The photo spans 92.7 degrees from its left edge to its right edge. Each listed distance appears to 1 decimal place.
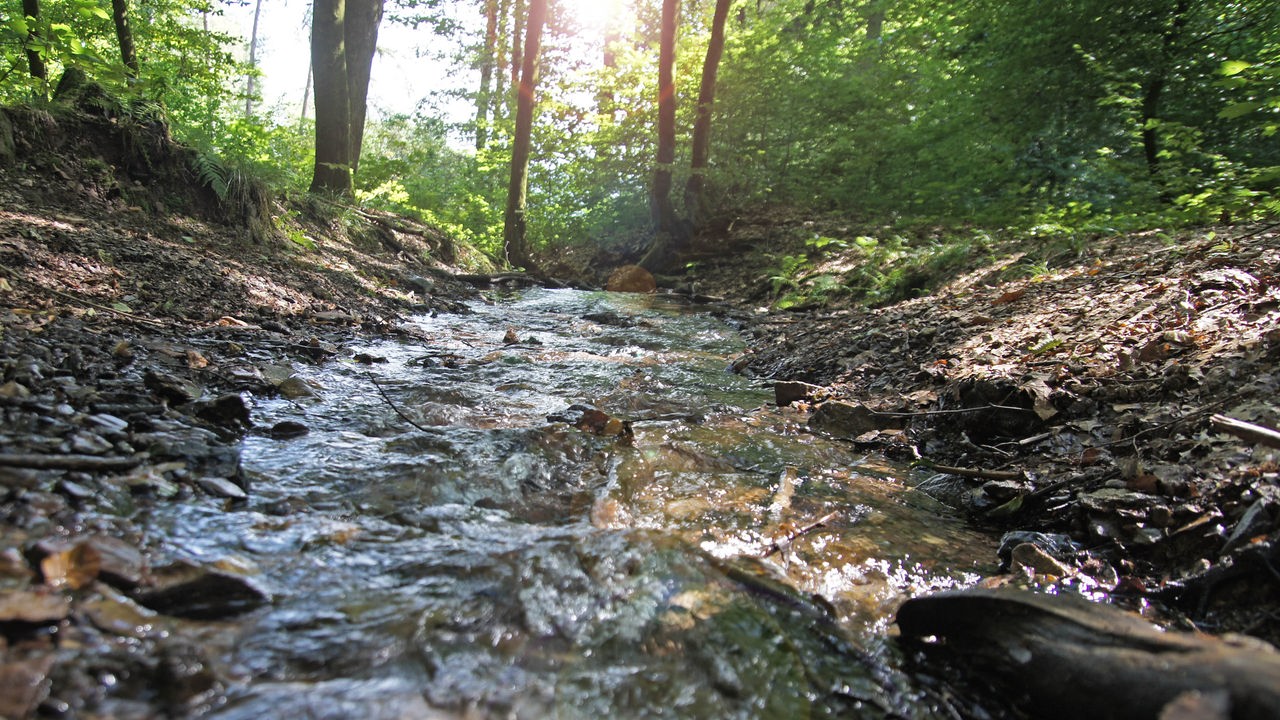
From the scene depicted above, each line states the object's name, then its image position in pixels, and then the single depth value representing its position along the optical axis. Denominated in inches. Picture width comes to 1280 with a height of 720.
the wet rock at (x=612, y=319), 312.8
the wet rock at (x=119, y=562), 60.0
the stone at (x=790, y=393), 169.9
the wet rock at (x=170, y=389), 110.5
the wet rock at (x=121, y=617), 54.5
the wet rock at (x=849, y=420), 145.0
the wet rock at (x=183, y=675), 49.8
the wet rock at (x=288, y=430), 110.7
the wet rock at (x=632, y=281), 524.1
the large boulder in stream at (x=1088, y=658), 45.8
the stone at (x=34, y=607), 50.9
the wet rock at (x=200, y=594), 59.4
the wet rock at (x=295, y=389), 134.4
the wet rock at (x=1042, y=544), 86.5
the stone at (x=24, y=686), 44.3
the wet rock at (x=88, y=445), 81.7
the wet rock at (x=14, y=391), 88.0
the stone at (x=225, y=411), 108.0
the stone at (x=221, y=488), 84.0
